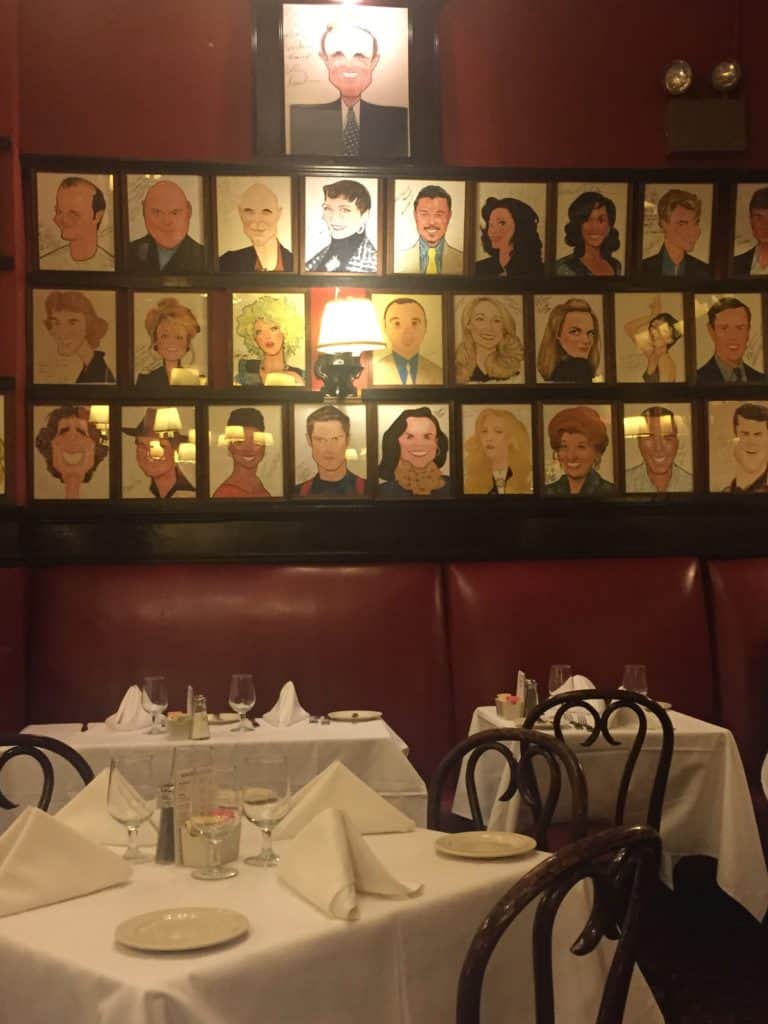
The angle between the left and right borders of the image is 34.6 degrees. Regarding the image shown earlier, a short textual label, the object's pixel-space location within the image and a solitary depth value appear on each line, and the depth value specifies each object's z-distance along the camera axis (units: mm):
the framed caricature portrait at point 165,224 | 5301
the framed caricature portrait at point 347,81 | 5414
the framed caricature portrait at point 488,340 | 5469
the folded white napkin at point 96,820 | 2379
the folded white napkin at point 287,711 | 4270
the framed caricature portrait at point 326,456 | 5344
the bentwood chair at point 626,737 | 3536
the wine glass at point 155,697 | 4125
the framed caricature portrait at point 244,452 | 5305
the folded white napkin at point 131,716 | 4180
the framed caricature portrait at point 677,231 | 5617
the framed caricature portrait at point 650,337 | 5578
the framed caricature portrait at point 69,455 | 5180
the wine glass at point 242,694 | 3996
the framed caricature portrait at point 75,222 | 5230
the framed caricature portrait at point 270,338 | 5344
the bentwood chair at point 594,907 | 1631
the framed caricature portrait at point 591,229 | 5555
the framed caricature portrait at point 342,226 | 5387
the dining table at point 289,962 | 1651
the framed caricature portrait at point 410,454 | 5391
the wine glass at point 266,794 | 2127
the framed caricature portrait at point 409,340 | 5410
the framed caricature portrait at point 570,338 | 5527
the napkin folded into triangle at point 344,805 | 2350
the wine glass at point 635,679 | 4395
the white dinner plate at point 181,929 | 1707
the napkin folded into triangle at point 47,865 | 1981
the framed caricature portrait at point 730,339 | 5625
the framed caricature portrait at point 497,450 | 5445
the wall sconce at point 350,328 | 5059
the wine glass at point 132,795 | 2266
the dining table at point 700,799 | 3910
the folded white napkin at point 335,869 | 1889
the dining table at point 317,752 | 3855
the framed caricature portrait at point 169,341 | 5285
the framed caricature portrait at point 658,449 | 5535
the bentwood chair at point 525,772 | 2654
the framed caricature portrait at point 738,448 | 5566
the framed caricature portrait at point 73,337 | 5215
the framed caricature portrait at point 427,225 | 5441
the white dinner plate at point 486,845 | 2221
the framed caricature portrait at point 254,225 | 5348
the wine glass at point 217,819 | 2152
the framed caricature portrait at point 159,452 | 5242
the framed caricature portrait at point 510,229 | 5500
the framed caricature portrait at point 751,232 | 5645
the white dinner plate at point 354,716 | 4348
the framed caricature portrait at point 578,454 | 5496
